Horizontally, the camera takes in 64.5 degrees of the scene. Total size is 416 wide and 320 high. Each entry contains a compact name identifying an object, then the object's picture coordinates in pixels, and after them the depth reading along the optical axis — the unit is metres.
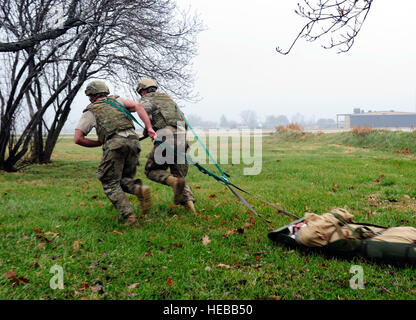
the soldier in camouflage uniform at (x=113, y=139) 5.07
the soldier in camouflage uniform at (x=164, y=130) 5.70
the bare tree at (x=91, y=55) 10.14
